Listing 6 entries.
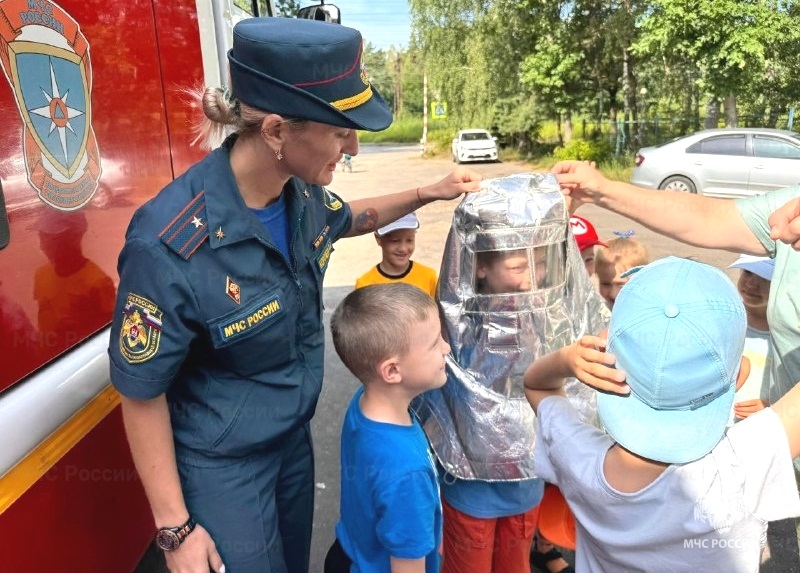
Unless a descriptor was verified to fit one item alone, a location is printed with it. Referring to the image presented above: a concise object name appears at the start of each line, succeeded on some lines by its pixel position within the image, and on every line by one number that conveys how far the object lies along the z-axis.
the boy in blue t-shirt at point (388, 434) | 1.44
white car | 21.64
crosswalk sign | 24.02
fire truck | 1.27
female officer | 1.28
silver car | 9.80
